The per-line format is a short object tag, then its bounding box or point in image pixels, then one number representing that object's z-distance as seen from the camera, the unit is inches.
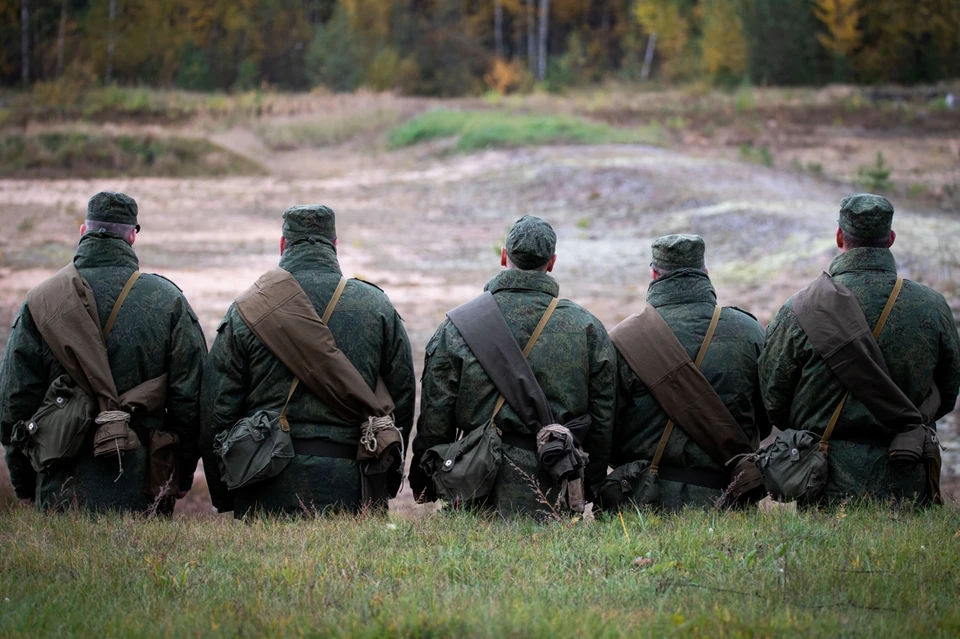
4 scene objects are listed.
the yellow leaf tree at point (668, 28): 5196.9
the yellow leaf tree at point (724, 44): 4623.5
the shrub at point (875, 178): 1934.2
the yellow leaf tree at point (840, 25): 4215.1
